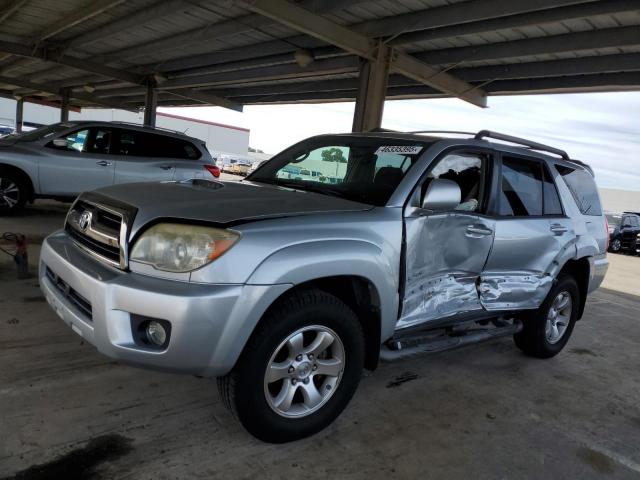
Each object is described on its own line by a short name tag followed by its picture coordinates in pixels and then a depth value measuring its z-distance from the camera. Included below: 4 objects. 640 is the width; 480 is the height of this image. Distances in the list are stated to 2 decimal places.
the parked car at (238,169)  39.01
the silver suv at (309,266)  2.21
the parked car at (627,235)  18.70
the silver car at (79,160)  7.89
